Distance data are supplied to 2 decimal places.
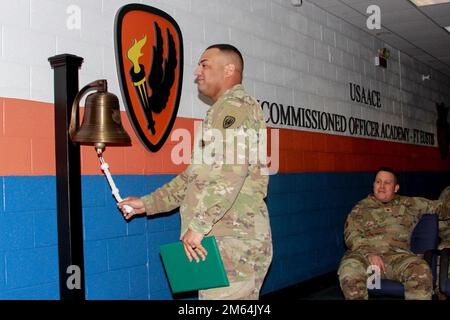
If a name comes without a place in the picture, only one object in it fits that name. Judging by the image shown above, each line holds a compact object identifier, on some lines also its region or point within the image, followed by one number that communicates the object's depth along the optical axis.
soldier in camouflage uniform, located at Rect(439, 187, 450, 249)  4.57
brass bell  2.67
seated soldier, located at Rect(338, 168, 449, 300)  3.81
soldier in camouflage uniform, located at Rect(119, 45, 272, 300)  2.44
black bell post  2.69
